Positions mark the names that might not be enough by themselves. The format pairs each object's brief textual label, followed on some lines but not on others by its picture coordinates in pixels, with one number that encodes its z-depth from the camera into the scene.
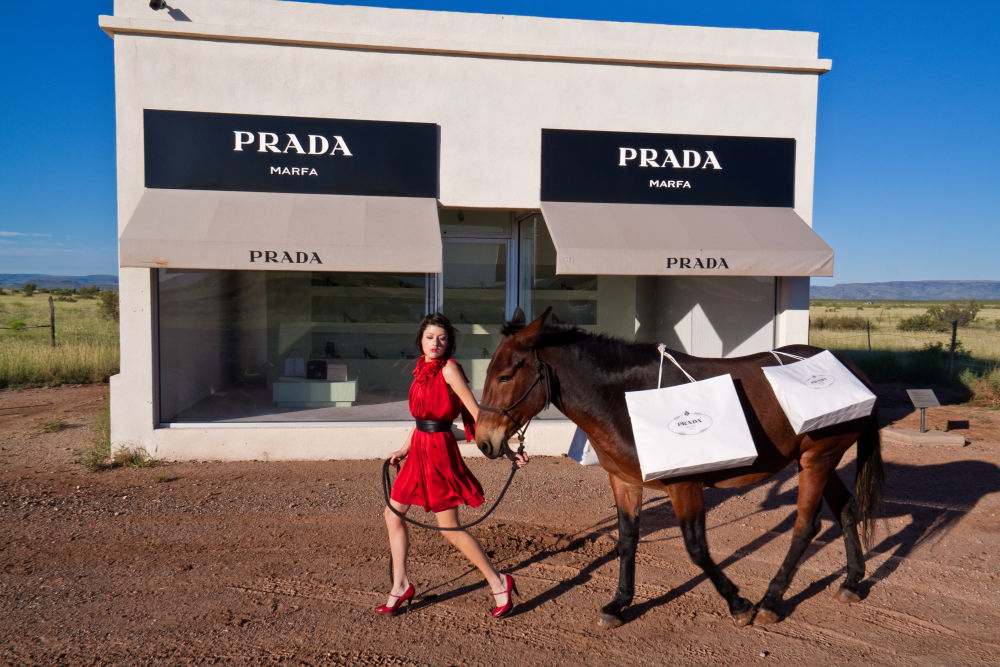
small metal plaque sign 9.79
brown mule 3.95
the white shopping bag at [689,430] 3.79
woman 4.14
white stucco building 8.25
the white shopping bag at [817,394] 4.14
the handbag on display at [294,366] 9.52
